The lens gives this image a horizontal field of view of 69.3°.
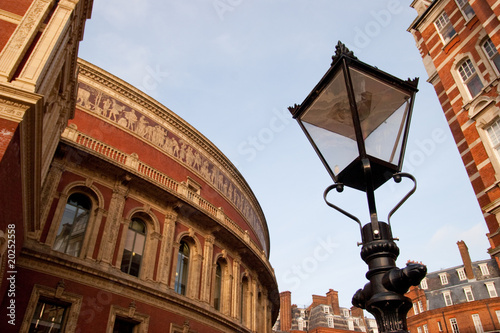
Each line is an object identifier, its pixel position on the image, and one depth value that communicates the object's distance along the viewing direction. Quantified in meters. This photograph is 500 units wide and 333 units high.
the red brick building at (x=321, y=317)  42.03
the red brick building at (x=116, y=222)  9.88
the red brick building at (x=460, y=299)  31.03
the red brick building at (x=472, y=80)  12.54
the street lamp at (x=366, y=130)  2.86
